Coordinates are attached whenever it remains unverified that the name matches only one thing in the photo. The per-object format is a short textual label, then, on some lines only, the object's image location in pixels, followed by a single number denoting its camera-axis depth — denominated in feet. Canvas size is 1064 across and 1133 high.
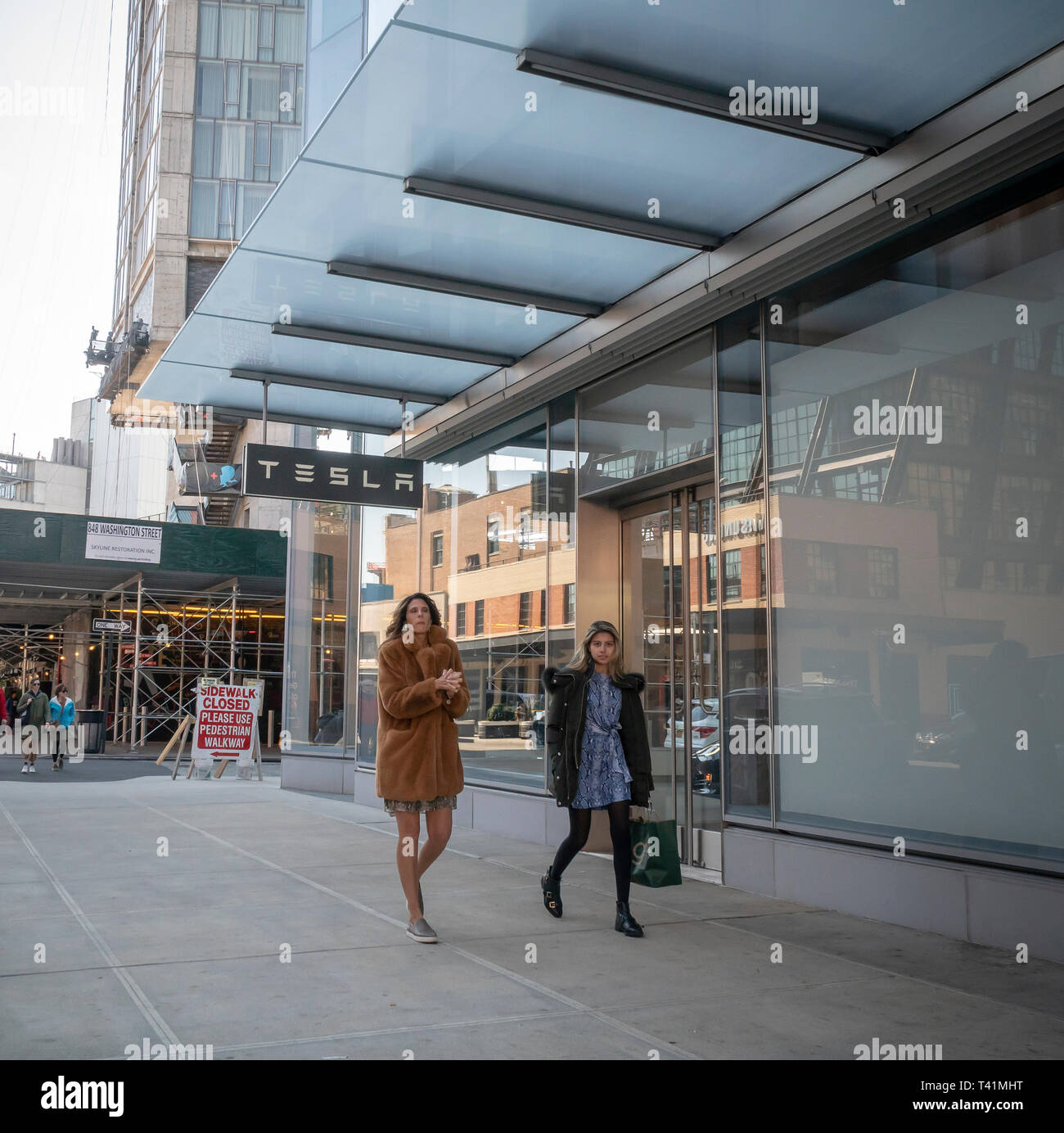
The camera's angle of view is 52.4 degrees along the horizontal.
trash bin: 90.33
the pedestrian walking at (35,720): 65.92
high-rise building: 143.33
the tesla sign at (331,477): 34.17
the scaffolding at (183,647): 104.47
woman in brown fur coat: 19.90
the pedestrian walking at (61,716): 70.27
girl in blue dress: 21.47
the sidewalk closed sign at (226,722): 60.90
